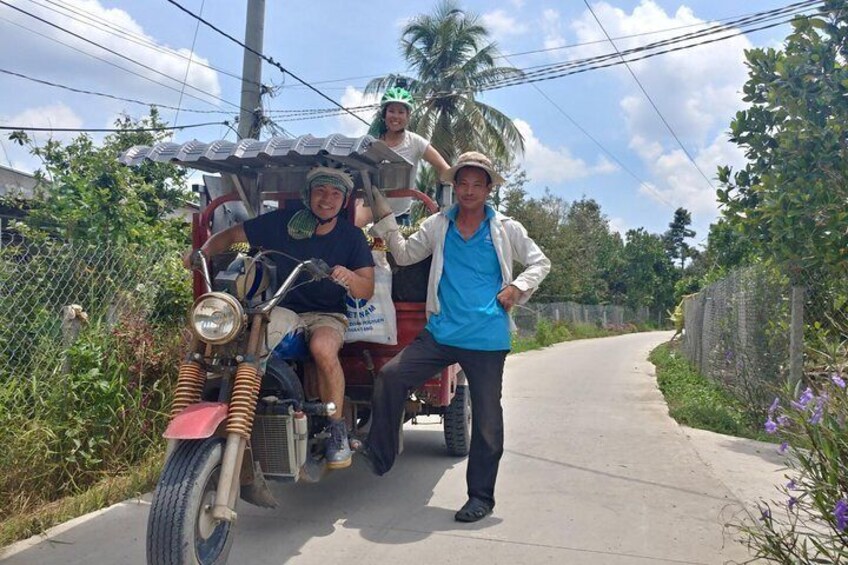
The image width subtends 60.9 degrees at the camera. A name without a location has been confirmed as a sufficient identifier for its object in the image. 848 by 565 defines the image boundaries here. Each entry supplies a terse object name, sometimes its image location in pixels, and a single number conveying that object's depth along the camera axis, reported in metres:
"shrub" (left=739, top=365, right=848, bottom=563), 2.70
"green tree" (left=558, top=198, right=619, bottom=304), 36.09
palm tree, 20.47
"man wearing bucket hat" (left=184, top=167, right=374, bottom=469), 4.25
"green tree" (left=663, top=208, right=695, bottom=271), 60.25
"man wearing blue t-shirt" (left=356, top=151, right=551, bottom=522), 4.47
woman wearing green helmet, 5.93
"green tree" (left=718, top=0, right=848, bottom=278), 6.35
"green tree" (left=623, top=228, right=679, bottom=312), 47.97
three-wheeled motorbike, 3.14
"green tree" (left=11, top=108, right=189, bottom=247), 6.37
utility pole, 10.21
